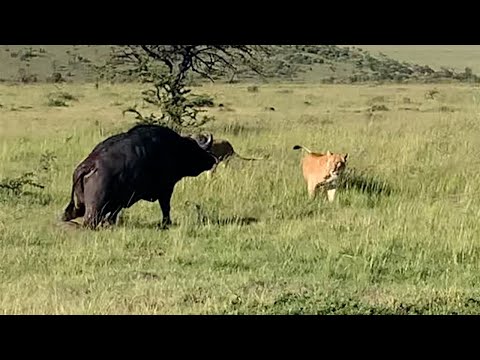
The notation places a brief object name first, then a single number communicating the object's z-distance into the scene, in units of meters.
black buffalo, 16.06
